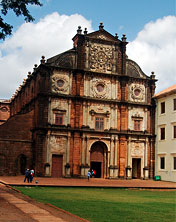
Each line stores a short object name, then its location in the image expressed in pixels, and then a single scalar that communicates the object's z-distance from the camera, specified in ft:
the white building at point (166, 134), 150.51
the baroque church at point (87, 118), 147.23
